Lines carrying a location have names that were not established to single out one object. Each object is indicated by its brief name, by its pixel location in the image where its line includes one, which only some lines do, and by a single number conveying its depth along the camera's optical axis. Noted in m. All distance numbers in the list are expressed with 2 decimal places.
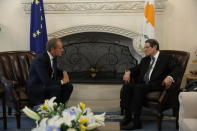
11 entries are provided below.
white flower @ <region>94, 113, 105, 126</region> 1.86
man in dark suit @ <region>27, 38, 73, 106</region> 3.36
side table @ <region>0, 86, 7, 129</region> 3.43
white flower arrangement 1.68
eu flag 4.48
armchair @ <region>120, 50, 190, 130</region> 3.37
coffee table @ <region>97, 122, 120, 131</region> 2.38
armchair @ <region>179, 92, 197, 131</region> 2.55
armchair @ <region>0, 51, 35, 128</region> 3.46
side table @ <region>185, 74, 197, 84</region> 4.18
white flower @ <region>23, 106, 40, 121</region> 1.73
